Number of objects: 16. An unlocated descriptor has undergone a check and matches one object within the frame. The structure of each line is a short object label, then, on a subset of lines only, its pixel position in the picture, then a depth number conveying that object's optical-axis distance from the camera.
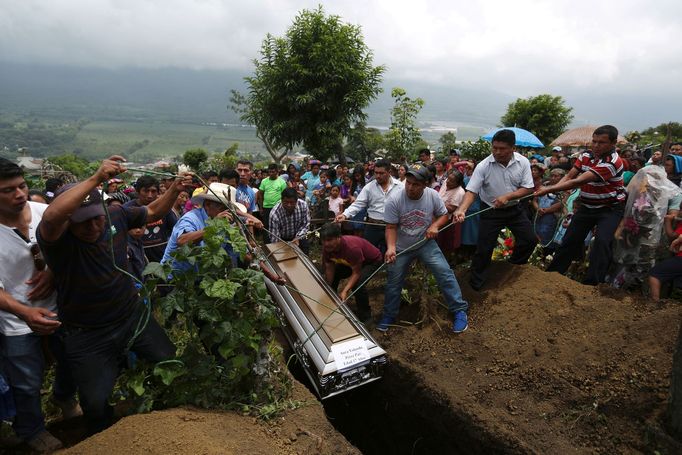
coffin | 3.47
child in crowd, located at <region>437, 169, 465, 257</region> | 5.55
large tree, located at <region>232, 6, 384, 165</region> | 15.39
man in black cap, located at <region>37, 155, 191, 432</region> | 2.24
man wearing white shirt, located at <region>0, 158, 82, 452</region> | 2.37
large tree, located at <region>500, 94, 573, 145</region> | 24.84
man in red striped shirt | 4.01
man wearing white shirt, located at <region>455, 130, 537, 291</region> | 4.26
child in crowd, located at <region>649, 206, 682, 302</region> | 3.77
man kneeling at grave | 4.38
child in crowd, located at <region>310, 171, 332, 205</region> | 8.77
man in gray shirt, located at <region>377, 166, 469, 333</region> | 4.21
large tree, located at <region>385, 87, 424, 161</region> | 10.95
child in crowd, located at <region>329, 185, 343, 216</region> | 7.56
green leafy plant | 2.52
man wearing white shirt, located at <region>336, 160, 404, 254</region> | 5.57
